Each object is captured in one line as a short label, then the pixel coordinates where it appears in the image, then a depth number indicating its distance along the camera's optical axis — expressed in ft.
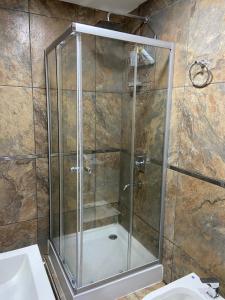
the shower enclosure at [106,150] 5.51
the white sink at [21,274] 5.08
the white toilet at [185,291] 4.43
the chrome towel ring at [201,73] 4.82
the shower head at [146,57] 5.90
